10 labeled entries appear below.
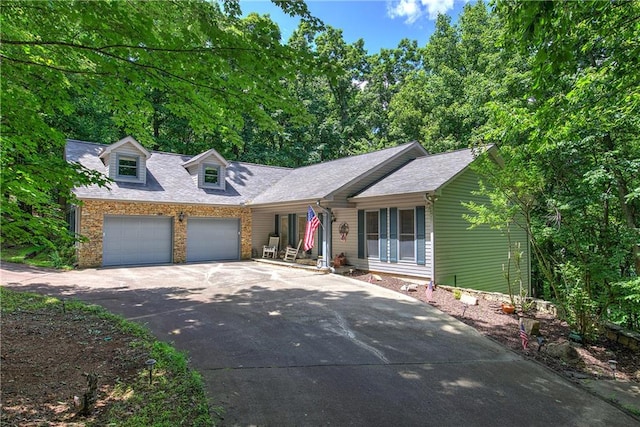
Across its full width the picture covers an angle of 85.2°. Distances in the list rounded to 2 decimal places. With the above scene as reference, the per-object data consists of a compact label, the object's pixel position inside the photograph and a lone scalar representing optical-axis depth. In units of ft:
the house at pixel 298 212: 37.60
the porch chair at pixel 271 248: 56.96
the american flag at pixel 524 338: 20.24
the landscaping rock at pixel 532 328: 23.26
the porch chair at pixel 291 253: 52.54
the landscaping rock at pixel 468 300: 29.74
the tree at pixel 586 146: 13.03
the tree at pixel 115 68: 11.53
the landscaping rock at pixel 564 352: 19.39
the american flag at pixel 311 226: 43.19
